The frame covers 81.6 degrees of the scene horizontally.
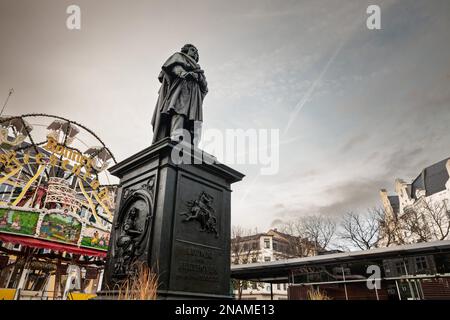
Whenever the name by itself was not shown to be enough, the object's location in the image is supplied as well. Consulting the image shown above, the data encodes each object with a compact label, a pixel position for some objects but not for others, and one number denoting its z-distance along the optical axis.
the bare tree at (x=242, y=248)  40.88
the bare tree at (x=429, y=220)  29.69
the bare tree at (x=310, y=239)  38.19
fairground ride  17.67
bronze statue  5.41
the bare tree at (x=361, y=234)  32.22
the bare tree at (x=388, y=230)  29.54
